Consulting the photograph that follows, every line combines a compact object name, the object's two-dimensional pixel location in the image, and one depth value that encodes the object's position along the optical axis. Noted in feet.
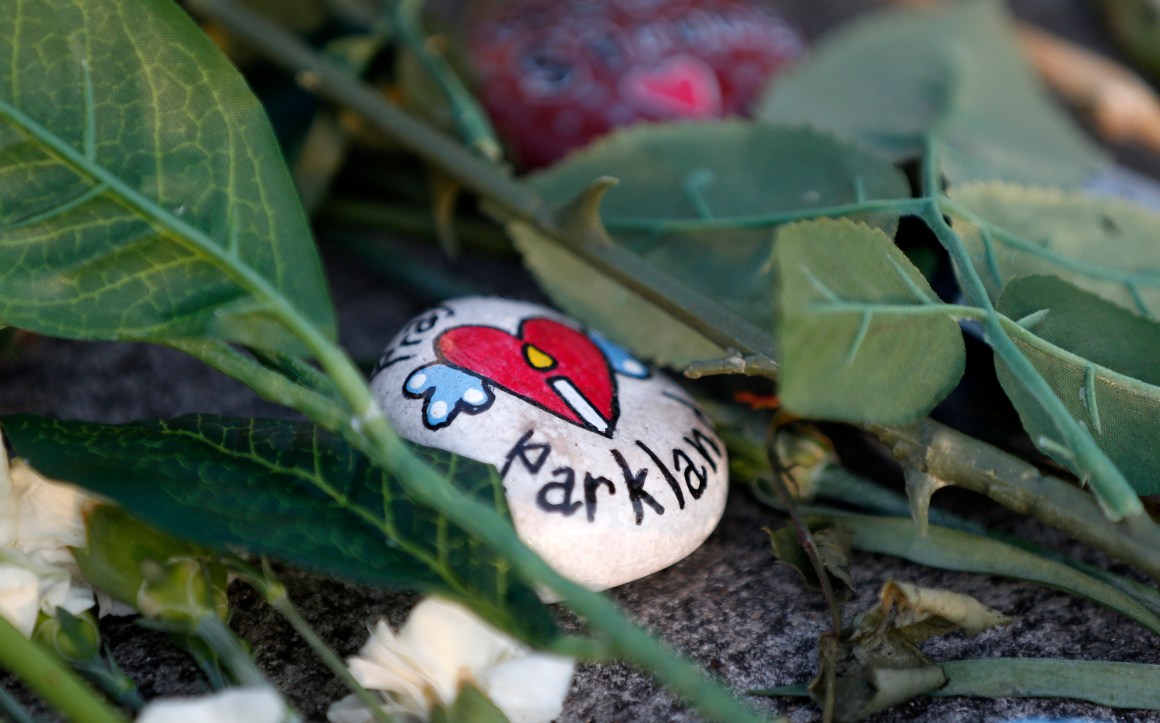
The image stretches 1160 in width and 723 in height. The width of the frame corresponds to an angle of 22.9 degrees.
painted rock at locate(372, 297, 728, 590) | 1.39
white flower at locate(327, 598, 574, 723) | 1.32
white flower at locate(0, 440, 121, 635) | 1.35
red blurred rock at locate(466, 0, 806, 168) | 1.76
